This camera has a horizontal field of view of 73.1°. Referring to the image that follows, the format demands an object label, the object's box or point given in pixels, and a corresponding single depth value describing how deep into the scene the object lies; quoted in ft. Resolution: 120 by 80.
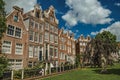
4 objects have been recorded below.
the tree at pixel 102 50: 51.91
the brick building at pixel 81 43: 124.70
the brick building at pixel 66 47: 93.09
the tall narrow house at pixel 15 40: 51.68
